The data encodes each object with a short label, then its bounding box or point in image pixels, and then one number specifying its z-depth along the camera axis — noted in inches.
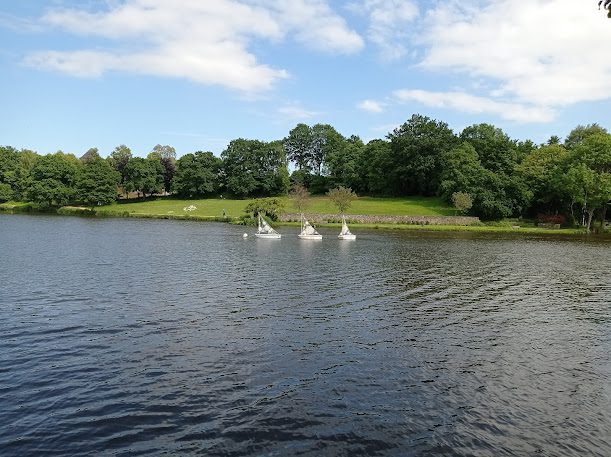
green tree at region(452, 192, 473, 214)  4202.8
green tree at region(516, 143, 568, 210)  4352.9
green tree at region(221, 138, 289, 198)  5846.5
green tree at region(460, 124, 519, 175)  4798.2
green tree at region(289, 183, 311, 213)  4484.0
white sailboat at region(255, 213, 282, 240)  2827.3
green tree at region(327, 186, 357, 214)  4377.5
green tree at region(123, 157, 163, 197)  5841.5
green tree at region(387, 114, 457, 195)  5339.6
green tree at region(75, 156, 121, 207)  5226.4
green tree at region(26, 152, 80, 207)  5211.6
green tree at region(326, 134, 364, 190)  5959.6
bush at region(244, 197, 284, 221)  4165.8
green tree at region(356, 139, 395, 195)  5717.5
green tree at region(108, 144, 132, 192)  6064.0
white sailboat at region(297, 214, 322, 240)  2815.0
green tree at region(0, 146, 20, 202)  5580.7
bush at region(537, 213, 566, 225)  4207.7
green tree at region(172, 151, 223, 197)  5841.5
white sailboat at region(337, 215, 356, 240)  2827.0
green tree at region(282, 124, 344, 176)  7160.4
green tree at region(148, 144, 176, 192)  6294.3
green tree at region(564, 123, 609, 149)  5359.3
